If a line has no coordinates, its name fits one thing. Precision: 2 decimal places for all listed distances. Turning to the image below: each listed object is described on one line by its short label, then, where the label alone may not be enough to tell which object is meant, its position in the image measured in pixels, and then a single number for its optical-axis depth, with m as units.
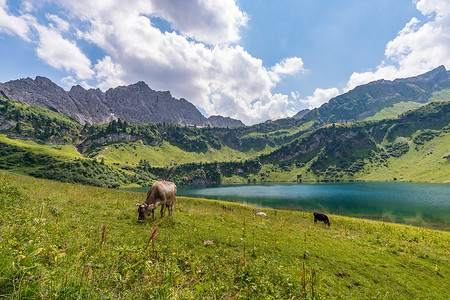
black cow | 31.84
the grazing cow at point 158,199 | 14.59
